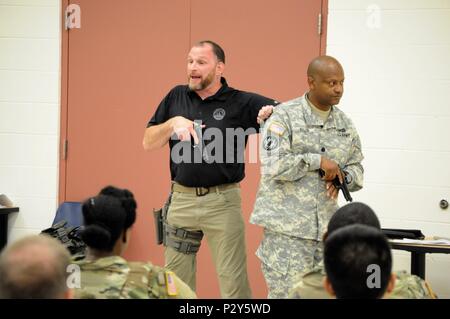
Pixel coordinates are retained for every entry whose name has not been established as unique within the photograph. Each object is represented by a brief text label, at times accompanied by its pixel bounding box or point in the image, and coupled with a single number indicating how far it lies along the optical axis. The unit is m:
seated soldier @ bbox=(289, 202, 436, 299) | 4.12
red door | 8.93
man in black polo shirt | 6.56
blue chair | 9.07
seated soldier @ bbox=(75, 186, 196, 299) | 4.15
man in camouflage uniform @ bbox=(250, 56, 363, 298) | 5.87
